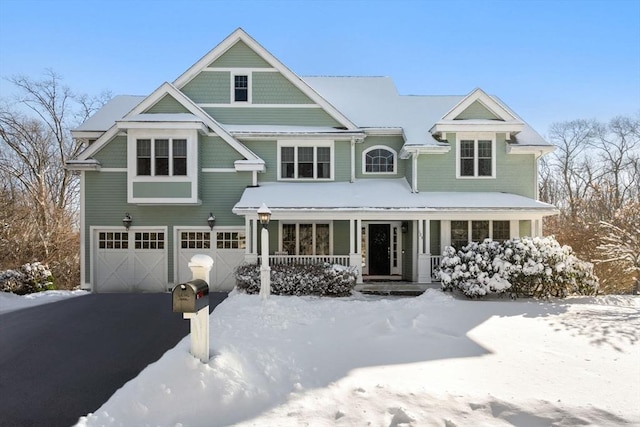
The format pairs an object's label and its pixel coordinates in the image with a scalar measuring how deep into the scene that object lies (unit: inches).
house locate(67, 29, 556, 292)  506.6
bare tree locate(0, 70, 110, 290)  692.1
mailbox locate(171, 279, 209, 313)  165.6
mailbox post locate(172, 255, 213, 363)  165.9
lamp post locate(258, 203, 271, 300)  399.5
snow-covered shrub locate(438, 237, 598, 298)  415.8
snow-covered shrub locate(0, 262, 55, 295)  474.2
